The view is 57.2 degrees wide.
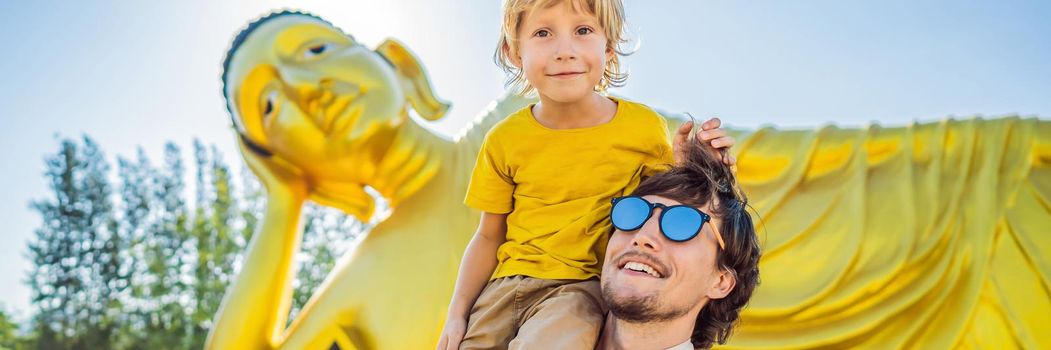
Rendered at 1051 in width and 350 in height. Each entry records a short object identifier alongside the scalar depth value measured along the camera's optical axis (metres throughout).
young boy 1.59
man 1.62
